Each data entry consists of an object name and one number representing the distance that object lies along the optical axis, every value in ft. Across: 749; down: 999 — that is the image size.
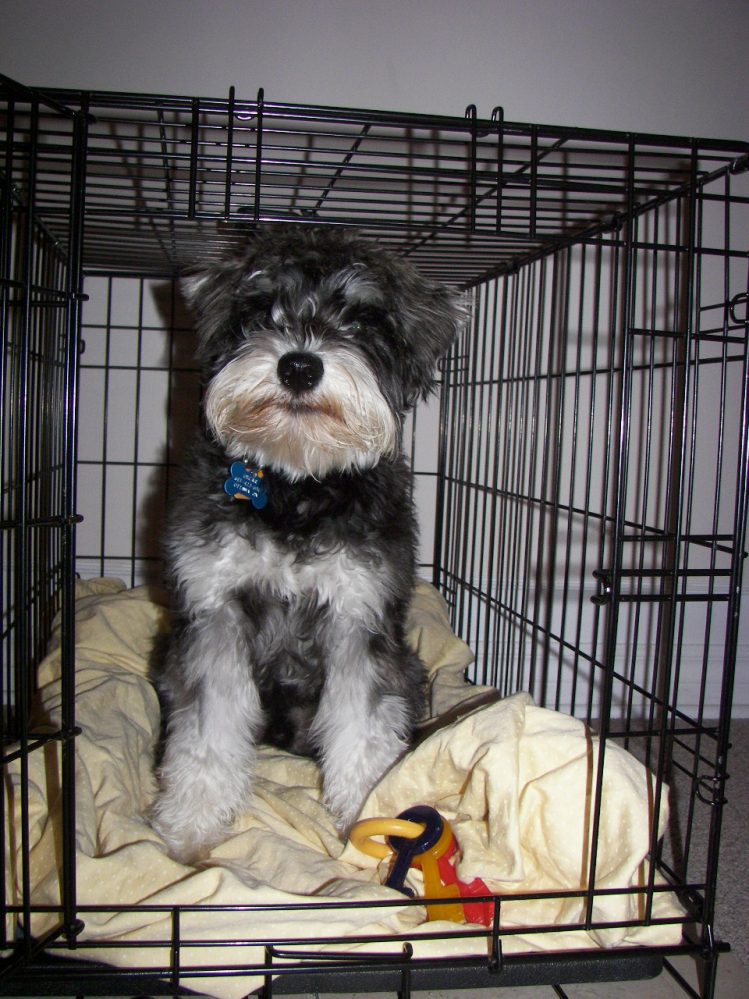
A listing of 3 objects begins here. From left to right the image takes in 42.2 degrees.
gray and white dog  2.17
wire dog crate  1.84
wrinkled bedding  1.85
